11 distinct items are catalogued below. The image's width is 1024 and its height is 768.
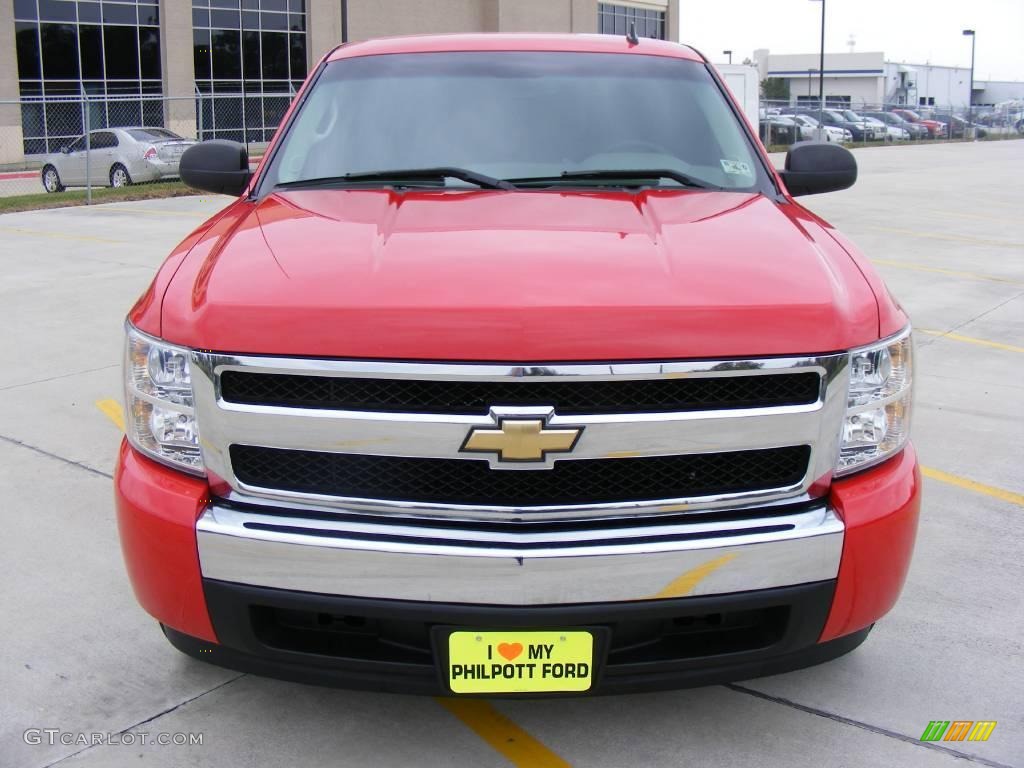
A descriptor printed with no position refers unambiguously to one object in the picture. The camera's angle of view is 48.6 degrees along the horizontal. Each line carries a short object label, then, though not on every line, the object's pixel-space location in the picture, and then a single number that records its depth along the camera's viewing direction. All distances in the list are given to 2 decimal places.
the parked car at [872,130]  46.56
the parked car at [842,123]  46.16
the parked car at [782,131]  39.54
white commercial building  102.19
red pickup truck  2.53
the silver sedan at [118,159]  22.05
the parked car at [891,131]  47.69
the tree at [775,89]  93.56
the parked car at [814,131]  41.14
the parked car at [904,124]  51.28
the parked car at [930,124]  54.50
